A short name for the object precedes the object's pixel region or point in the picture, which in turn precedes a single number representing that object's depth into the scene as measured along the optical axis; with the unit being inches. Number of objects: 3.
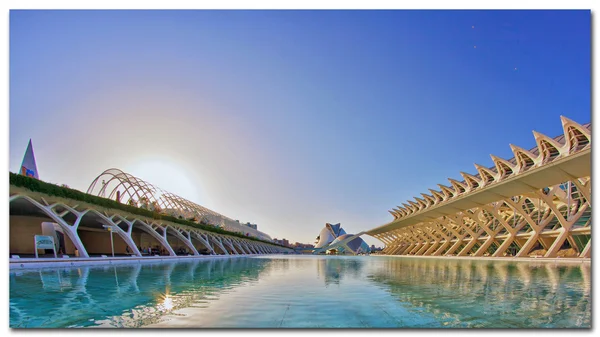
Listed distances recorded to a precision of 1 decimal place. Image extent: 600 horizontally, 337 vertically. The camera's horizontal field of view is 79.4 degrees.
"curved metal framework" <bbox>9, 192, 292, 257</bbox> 785.6
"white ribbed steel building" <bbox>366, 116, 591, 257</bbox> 951.0
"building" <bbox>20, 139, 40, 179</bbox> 1010.1
